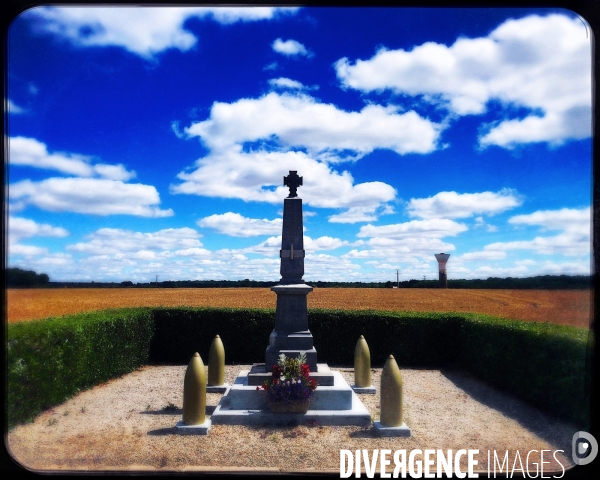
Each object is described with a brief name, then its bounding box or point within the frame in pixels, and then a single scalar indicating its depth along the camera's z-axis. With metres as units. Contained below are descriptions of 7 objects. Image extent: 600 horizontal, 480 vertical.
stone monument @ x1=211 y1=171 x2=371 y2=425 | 7.21
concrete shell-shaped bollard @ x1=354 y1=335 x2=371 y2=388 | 9.45
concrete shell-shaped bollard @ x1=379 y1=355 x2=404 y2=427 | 6.83
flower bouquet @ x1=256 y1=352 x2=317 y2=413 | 7.16
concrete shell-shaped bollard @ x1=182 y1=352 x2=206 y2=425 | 6.78
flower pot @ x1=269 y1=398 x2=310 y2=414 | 7.20
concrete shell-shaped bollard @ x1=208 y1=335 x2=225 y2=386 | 9.46
